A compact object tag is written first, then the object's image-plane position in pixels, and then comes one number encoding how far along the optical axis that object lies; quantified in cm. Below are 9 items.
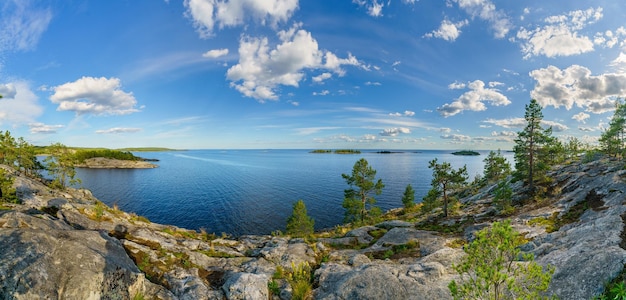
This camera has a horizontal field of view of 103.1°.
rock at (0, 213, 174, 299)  972
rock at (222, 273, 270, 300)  1356
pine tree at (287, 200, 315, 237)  5014
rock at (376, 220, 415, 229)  3860
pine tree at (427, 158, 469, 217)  4146
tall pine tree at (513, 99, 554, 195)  3984
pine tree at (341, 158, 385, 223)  5403
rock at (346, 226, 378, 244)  3161
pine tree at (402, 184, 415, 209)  6919
